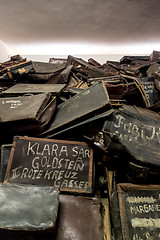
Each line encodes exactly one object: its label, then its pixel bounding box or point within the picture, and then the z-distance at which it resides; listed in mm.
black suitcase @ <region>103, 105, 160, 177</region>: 1192
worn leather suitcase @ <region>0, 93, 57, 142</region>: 1447
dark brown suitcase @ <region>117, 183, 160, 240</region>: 1076
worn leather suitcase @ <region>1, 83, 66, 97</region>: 1951
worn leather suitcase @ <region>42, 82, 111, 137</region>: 1463
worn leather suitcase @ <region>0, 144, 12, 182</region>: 1407
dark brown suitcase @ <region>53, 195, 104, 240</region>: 1058
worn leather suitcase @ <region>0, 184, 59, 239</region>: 898
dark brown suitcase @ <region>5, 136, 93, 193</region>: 1329
